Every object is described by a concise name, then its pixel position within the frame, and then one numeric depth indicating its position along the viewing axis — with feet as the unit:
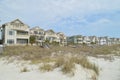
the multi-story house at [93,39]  176.13
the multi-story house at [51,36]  101.17
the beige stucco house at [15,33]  66.93
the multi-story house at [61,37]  118.78
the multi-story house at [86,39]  165.39
